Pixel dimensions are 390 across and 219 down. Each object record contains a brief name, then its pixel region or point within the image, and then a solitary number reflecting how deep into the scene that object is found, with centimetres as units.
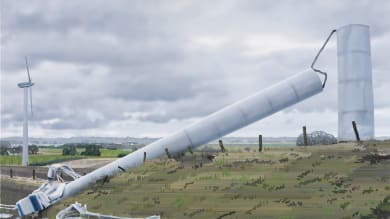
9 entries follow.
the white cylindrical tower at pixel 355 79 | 2306
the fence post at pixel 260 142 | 2350
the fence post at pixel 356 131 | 2252
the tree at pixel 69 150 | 8668
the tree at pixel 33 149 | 10181
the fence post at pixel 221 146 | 2449
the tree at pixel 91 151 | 8288
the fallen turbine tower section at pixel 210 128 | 2373
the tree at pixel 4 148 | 10028
